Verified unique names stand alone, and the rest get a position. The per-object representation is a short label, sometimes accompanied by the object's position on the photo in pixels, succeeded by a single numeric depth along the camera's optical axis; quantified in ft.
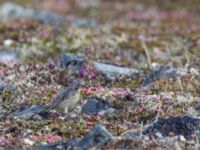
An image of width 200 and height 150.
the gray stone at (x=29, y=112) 44.79
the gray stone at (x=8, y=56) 72.00
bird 44.98
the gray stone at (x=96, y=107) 46.64
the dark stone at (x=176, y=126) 41.81
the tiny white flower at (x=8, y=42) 78.60
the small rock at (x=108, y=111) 46.40
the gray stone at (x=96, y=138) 38.22
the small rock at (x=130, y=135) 39.19
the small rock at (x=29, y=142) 39.65
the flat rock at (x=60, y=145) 39.17
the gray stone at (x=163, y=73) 56.39
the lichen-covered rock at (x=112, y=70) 58.80
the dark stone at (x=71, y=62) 60.23
